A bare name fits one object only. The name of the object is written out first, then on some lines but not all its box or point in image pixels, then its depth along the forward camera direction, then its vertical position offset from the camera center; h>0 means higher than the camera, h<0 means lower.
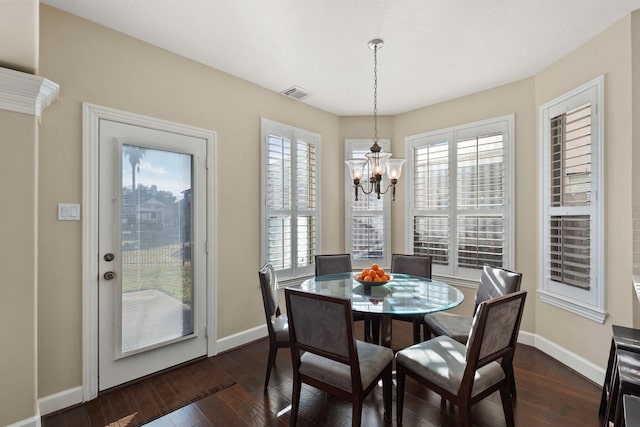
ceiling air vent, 3.50 +1.43
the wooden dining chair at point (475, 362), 1.65 -0.90
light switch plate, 2.18 +0.02
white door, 2.38 -0.31
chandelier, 2.46 +0.40
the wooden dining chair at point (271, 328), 2.42 -0.92
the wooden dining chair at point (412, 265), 3.26 -0.56
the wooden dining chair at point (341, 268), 3.05 -0.61
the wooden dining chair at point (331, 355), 1.70 -0.86
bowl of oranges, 2.48 -0.52
